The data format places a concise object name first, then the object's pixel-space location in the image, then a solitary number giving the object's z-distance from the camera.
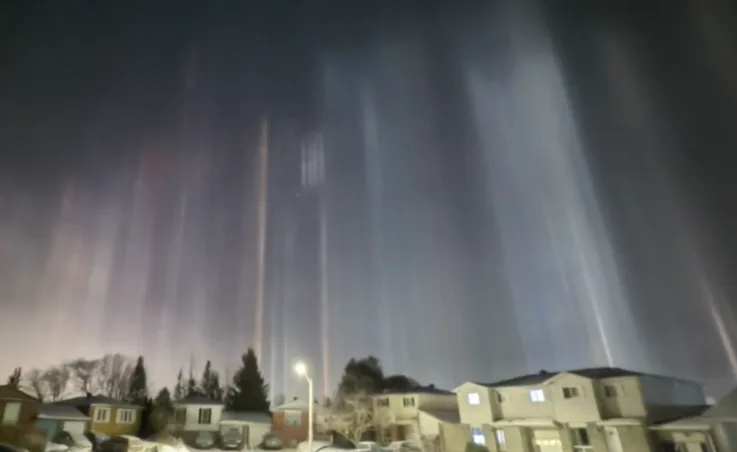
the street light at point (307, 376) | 20.84
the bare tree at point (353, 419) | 57.24
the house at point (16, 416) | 45.06
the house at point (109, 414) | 55.59
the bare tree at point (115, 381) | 81.56
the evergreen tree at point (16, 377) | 72.89
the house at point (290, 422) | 59.91
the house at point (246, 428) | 59.16
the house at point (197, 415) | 60.50
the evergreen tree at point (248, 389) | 77.19
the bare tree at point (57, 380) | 78.00
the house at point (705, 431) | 36.06
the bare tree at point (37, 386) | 76.75
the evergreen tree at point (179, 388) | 88.62
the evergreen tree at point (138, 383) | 80.32
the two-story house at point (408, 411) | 58.59
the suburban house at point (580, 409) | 41.19
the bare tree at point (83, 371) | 80.94
